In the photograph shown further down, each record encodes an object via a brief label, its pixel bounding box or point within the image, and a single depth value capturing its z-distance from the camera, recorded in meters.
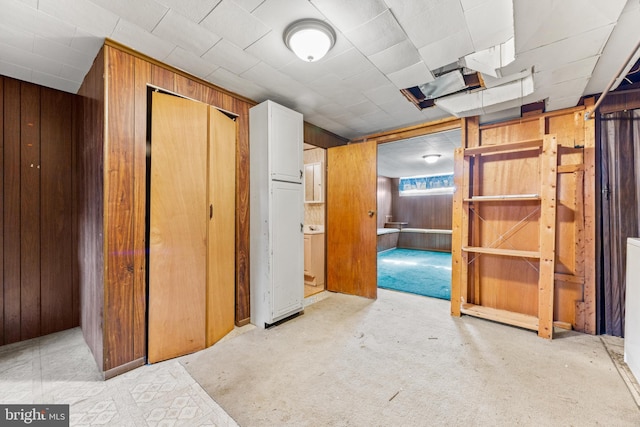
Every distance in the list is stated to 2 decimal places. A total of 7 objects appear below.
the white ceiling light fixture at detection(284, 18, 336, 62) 1.66
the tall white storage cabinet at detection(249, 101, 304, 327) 2.64
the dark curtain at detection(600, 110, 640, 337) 2.36
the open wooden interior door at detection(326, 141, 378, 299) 3.61
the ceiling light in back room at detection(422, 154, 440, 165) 5.77
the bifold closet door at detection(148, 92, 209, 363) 2.04
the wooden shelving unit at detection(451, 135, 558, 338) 2.43
